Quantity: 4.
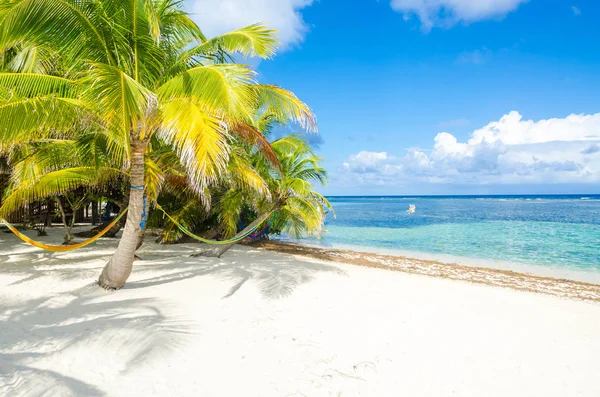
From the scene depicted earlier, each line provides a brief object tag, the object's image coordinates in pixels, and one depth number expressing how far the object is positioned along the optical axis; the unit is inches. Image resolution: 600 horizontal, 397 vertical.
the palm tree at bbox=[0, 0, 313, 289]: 146.0
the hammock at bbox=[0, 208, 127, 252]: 206.2
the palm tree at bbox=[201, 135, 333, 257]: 306.5
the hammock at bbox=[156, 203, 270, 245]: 275.6
